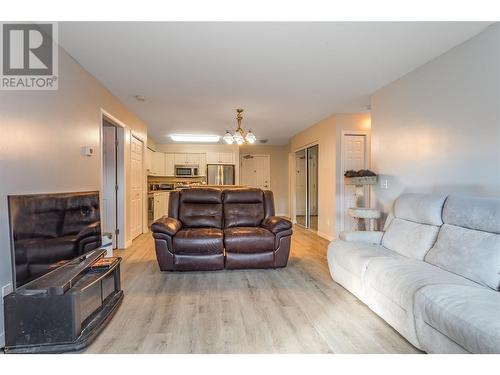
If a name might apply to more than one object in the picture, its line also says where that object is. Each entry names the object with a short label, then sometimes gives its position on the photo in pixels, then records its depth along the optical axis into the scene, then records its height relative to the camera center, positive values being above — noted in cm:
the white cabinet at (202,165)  804 +48
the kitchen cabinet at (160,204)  671 -62
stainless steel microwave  793 +33
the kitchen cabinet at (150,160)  726 +61
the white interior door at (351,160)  484 +38
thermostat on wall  294 +35
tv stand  165 -88
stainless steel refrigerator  805 +20
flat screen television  160 -36
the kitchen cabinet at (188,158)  805 +70
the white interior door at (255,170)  893 +36
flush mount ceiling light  685 +118
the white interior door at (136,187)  482 -12
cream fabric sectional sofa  142 -70
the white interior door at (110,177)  428 +7
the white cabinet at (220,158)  804 +70
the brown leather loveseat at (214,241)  320 -76
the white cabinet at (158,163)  779 +53
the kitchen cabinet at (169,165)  799 +49
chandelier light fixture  439 +75
